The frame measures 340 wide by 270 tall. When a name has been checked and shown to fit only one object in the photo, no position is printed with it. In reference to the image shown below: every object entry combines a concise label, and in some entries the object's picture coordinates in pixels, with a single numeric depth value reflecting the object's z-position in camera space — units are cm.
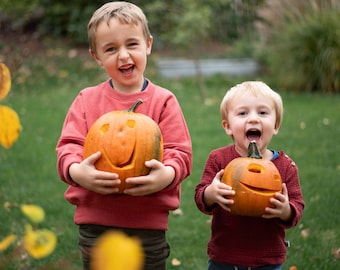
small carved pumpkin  242
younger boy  265
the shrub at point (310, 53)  1061
